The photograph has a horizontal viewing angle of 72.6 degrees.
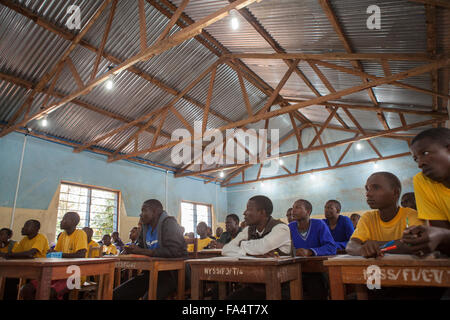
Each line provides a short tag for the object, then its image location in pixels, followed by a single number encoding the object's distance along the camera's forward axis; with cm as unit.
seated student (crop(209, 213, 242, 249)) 676
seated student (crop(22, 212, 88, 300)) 403
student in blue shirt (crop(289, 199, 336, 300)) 307
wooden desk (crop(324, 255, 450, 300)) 143
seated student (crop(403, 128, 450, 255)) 178
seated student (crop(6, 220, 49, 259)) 418
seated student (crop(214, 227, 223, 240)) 1007
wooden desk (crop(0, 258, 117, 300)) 262
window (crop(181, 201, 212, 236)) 1344
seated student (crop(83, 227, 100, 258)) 714
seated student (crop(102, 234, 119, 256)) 831
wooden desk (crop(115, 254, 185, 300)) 331
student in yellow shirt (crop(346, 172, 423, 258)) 227
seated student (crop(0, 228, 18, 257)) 521
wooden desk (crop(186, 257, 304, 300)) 211
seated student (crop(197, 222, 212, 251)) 821
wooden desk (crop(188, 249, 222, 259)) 578
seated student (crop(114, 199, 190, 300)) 356
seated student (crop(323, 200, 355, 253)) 443
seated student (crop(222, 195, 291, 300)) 272
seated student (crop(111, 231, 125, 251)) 968
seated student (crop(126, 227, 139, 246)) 870
